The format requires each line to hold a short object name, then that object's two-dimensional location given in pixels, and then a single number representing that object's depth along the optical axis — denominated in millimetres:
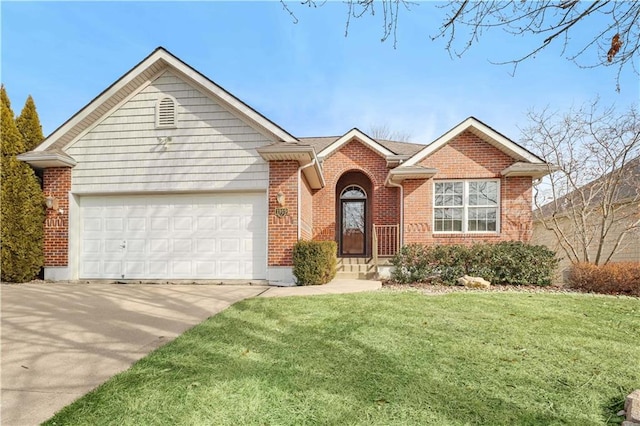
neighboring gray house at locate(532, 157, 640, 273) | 11242
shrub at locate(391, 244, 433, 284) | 9648
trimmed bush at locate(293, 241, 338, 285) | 8672
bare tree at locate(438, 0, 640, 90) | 3259
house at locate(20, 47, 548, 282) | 9227
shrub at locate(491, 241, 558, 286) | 9188
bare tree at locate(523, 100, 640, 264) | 11281
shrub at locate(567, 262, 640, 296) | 8328
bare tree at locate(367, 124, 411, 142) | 32938
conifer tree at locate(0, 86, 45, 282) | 9258
